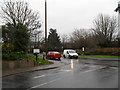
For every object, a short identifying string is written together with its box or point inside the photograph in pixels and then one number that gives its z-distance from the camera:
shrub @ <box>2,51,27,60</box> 11.51
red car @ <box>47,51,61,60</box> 21.45
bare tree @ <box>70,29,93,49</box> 35.20
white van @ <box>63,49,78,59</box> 23.17
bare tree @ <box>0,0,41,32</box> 22.27
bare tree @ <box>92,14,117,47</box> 39.89
